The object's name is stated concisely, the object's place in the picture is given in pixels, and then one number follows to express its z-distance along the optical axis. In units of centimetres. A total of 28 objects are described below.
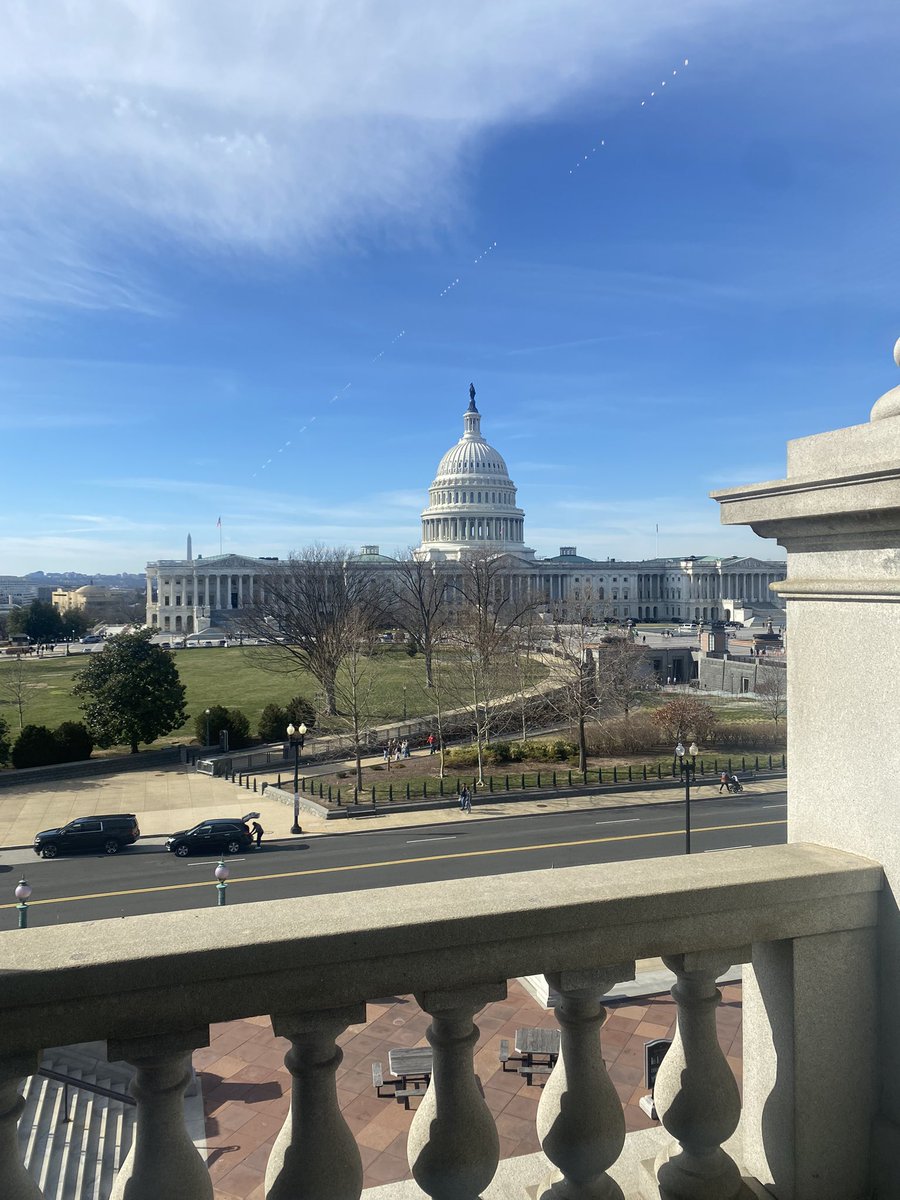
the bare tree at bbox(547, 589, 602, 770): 3647
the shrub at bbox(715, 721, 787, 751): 4119
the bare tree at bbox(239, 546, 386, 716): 4719
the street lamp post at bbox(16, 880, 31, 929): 1709
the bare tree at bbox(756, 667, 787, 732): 4391
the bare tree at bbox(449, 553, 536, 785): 3897
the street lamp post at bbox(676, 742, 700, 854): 2198
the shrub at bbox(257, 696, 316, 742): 4518
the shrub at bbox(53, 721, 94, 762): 3916
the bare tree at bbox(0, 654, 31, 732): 4812
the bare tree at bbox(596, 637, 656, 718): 3922
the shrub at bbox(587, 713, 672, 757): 4022
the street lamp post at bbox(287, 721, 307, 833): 2919
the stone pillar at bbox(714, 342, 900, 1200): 295
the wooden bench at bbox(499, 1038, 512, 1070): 1150
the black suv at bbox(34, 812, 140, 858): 2602
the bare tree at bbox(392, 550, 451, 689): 5728
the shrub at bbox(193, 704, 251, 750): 4312
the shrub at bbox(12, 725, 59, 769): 3797
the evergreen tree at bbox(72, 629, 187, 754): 4062
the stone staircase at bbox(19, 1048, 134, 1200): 980
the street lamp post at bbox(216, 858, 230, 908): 1873
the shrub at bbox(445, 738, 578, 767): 3803
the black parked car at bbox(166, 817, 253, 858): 2595
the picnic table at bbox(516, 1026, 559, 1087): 1091
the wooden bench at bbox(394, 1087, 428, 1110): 1023
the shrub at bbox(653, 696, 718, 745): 4047
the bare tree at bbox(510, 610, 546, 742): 4197
